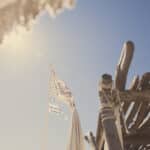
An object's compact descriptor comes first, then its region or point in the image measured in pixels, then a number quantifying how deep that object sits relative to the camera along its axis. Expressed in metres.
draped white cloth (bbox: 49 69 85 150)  5.47
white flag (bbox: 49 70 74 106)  6.23
